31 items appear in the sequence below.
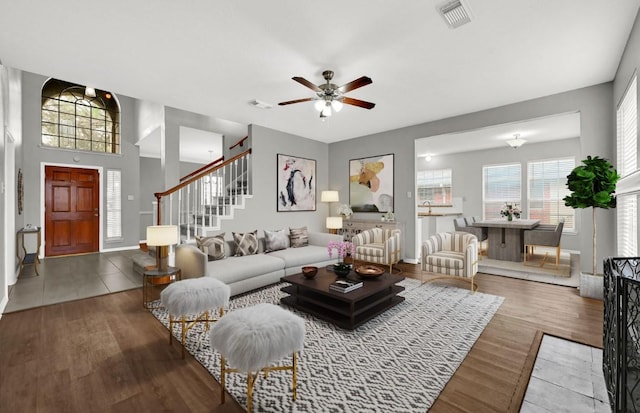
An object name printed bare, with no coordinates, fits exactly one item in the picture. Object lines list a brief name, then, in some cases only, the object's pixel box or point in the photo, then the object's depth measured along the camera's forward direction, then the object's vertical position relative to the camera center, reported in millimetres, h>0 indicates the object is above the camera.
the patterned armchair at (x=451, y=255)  3887 -742
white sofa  3525 -817
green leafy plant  3400 +253
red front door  6488 -83
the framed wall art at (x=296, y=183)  6152 +528
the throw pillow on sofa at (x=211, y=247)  4016 -586
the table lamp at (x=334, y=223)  5820 -350
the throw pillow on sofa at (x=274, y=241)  4863 -607
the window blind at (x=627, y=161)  2760 +499
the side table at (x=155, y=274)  3318 -815
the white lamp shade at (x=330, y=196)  6809 +248
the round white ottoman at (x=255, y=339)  1639 -818
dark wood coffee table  2822 -1050
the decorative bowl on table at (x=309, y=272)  3324 -784
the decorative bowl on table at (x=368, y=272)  3326 -796
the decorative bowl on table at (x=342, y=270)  3416 -782
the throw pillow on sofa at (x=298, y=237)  5211 -578
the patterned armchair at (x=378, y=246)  4875 -734
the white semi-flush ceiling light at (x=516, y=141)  6387 +1479
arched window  6547 +2211
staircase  4648 +46
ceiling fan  3275 +1304
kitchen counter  6768 -220
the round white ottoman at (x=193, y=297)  2322 -777
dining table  5738 -684
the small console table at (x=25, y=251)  4883 -788
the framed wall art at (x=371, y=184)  6281 +527
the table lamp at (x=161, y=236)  3439 -367
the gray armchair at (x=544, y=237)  5191 -600
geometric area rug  1816 -1245
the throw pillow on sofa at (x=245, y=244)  4410 -599
